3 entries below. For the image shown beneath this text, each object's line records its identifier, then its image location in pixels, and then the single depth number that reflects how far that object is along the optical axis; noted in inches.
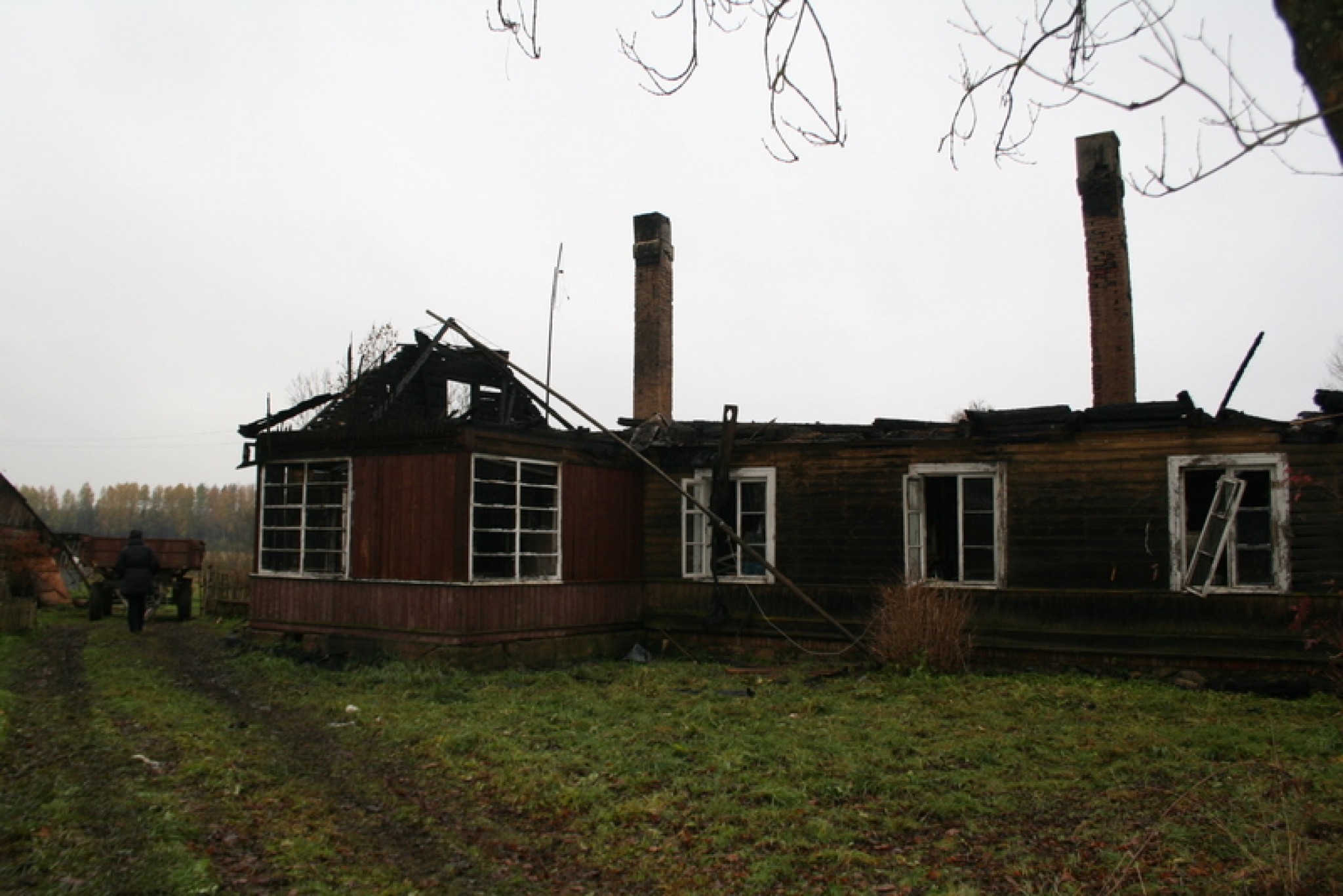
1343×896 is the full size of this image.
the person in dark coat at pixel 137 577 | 669.9
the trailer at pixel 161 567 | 802.8
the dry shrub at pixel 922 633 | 468.8
